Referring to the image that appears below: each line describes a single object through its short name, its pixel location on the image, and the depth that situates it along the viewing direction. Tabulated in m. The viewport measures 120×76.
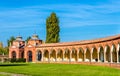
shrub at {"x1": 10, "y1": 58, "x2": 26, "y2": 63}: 43.05
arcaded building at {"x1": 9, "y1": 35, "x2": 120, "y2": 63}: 27.21
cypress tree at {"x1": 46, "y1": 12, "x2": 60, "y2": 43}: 44.61
